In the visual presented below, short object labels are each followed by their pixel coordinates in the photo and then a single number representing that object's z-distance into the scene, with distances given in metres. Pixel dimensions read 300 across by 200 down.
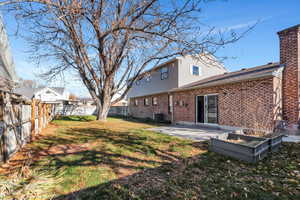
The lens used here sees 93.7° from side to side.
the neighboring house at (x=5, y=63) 4.16
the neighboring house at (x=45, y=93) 28.83
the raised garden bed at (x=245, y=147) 3.49
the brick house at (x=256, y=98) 6.15
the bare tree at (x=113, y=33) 4.09
